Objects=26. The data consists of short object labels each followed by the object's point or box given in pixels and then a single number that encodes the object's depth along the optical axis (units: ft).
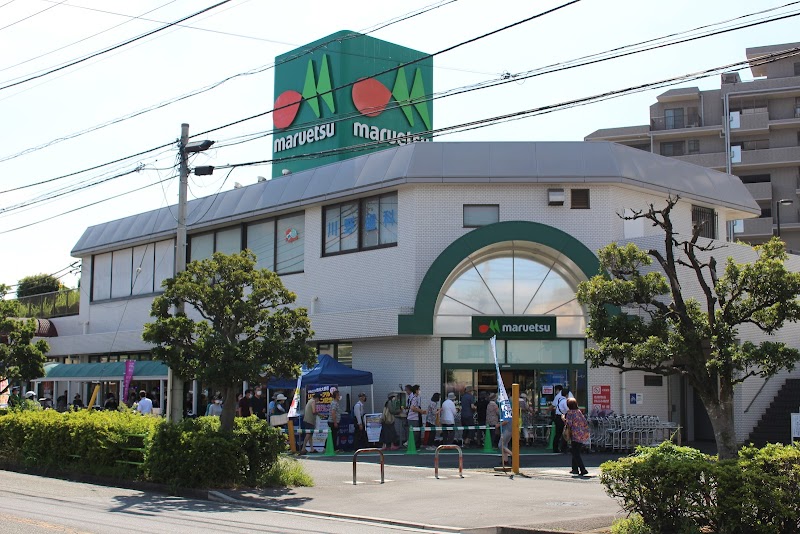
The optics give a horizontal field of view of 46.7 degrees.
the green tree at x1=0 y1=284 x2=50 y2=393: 92.53
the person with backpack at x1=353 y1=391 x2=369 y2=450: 84.28
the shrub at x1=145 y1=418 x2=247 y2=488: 55.67
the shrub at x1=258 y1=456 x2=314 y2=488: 57.88
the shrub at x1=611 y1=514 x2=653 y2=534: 36.94
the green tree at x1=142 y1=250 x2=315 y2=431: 57.72
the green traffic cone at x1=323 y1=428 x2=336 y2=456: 80.94
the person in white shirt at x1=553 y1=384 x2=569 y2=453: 74.59
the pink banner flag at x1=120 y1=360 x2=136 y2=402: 94.46
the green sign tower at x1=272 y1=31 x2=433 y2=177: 127.13
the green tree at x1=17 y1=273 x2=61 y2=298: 253.24
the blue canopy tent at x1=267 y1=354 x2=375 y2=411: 84.89
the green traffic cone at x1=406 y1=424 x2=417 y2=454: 80.34
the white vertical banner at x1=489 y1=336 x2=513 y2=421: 66.49
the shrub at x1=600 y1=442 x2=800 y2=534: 34.37
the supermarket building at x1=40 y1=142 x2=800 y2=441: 88.07
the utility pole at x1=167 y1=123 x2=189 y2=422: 65.41
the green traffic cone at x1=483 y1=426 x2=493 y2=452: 81.46
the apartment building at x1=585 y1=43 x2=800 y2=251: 191.01
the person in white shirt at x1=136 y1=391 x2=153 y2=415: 89.75
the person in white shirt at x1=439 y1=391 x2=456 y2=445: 82.94
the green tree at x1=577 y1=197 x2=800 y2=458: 40.78
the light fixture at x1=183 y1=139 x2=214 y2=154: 68.49
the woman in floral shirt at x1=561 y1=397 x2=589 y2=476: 63.16
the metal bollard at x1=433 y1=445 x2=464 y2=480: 61.56
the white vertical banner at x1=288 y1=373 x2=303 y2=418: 77.36
